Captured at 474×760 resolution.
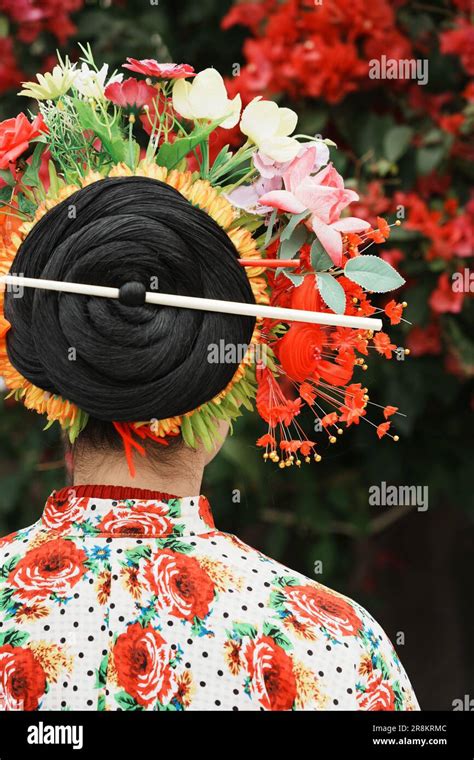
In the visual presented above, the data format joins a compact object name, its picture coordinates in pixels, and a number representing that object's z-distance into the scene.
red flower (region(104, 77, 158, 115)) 1.40
